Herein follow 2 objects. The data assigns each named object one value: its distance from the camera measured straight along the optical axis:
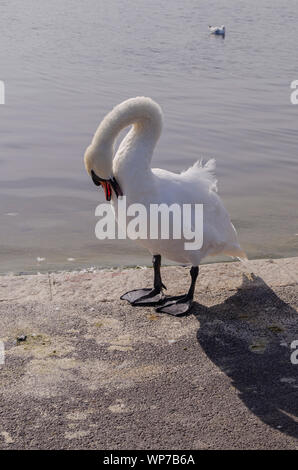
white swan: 4.94
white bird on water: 21.73
